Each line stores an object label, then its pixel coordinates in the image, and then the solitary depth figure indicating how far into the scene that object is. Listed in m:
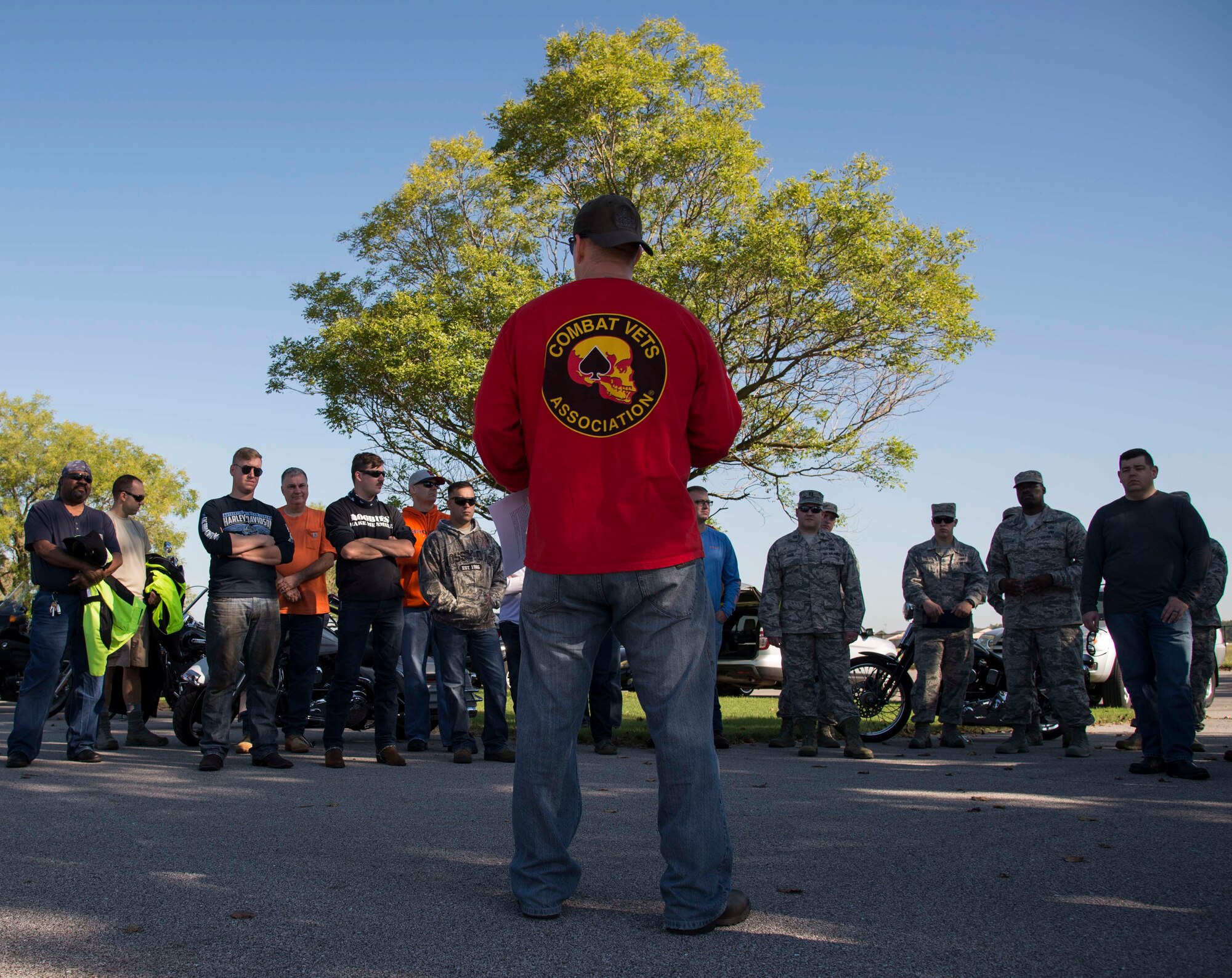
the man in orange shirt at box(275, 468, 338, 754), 8.02
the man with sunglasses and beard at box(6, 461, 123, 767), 7.20
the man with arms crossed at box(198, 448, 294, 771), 7.28
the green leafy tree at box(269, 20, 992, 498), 21.16
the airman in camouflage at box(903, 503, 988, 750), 9.09
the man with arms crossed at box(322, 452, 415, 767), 7.66
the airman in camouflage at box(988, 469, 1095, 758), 8.46
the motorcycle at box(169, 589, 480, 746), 8.72
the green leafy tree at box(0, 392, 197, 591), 50.00
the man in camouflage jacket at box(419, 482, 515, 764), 7.92
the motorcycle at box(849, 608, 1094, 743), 9.61
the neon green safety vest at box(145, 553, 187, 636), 9.34
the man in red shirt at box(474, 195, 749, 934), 3.28
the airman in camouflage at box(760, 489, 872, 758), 8.63
